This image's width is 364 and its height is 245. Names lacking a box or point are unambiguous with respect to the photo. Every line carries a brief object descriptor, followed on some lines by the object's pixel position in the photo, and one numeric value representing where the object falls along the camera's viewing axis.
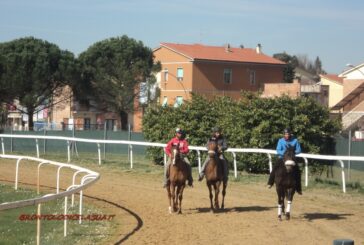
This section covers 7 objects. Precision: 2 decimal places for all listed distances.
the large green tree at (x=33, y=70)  62.81
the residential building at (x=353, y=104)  50.08
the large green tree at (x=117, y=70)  67.81
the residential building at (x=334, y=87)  95.62
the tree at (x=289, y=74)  94.96
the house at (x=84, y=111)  68.19
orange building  74.38
